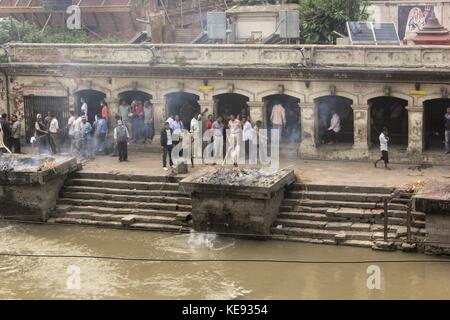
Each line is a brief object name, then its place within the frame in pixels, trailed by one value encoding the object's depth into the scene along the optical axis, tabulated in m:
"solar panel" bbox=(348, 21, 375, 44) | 28.37
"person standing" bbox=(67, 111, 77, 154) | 27.88
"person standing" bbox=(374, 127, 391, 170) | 24.25
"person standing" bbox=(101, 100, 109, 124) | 29.17
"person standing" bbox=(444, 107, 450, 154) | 25.23
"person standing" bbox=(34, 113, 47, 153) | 28.09
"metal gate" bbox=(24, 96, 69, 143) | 30.30
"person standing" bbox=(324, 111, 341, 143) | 27.23
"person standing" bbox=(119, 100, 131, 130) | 28.97
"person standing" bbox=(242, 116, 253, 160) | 25.92
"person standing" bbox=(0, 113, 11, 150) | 27.56
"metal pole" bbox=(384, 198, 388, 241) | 20.14
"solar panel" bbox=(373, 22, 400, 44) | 28.30
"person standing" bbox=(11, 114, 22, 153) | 27.48
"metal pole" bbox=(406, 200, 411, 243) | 19.86
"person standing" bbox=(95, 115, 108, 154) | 28.05
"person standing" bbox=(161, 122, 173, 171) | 24.97
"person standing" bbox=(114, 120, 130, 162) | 26.39
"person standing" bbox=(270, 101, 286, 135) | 27.44
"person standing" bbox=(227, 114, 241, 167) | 25.78
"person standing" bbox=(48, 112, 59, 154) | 27.91
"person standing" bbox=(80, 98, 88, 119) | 29.34
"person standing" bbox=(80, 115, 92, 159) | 27.67
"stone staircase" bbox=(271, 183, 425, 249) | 20.75
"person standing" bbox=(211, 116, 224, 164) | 26.30
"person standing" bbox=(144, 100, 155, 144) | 28.91
